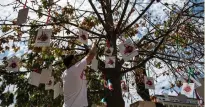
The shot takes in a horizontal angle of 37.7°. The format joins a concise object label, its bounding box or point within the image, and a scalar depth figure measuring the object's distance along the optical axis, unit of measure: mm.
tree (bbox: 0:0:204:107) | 7328
